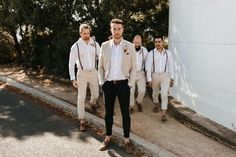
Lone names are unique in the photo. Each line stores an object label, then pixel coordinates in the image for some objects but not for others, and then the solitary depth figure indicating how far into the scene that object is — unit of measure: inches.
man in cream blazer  130.4
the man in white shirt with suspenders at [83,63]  153.4
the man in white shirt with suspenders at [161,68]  168.1
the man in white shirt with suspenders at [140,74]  175.3
